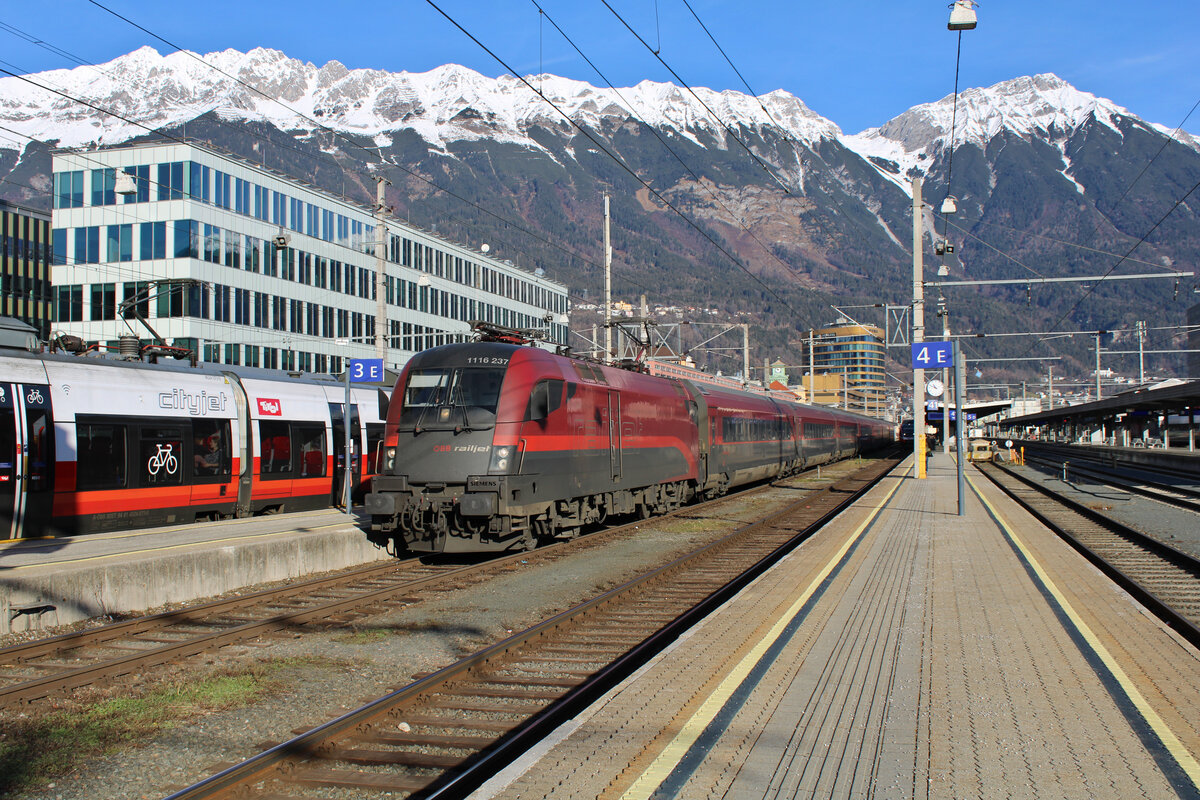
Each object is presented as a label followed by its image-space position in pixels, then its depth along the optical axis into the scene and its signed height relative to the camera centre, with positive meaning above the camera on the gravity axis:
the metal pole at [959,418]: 18.78 +0.26
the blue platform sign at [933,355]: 23.23 +1.94
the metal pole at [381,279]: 22.77 +3.88
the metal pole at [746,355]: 48.56 +4.16
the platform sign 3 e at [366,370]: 18.20 +1.18
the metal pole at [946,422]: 41.05 +0.44
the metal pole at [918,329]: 29.42 +3.23
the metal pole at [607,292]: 29.75 +4.82
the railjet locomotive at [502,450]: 13.83 -0.35
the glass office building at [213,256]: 46.47 +9.41
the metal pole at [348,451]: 17.77 -0.46
